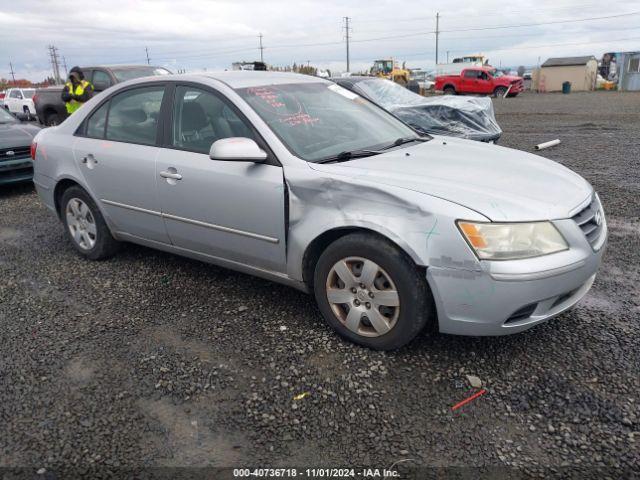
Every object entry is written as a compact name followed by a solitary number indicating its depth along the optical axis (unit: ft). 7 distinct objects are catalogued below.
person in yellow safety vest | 30.86
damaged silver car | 8.77
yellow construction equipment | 132.46
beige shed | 128.06
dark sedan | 24.45
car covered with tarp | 25.13
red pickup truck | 98.32
